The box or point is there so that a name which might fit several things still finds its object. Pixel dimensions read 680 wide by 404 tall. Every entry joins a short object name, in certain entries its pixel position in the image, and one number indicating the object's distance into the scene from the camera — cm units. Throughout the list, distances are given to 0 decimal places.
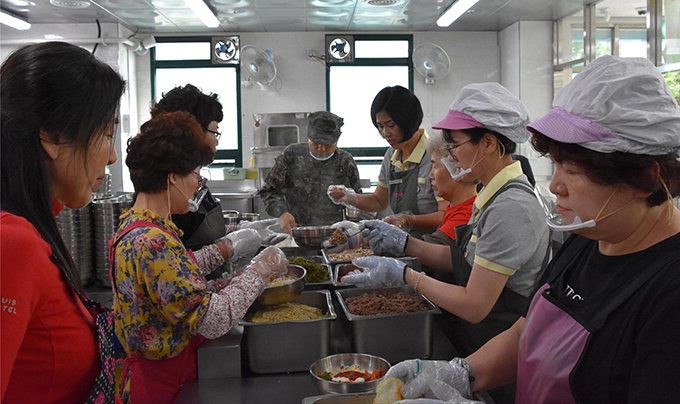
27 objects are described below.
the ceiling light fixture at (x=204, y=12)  629
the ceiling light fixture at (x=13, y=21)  670
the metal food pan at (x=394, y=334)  191
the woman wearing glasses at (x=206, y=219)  277
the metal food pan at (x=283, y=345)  185
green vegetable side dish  262
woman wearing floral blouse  174
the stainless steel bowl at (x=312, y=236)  344
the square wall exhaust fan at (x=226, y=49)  878
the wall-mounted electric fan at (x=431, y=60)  832
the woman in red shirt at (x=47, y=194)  114
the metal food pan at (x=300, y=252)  349
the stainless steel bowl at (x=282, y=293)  208
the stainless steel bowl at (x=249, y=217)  476
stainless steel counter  167
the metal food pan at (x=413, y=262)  273
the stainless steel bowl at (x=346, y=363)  169
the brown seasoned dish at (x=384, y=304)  203
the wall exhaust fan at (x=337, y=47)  886
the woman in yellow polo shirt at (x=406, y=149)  371
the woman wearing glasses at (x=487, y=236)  186
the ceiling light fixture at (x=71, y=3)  680
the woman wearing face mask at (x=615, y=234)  113
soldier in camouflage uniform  466
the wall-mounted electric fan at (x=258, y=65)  824
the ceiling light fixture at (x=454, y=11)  649
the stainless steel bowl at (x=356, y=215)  488
